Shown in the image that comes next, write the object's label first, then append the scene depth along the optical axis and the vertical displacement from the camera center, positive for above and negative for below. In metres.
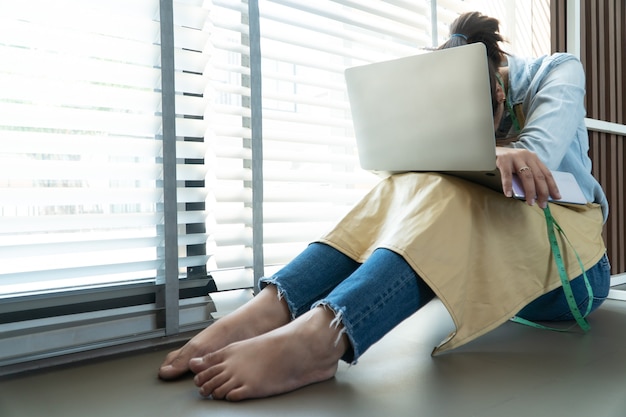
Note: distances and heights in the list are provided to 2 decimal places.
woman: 0.85 -0.15
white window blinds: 1.12 +0.07
